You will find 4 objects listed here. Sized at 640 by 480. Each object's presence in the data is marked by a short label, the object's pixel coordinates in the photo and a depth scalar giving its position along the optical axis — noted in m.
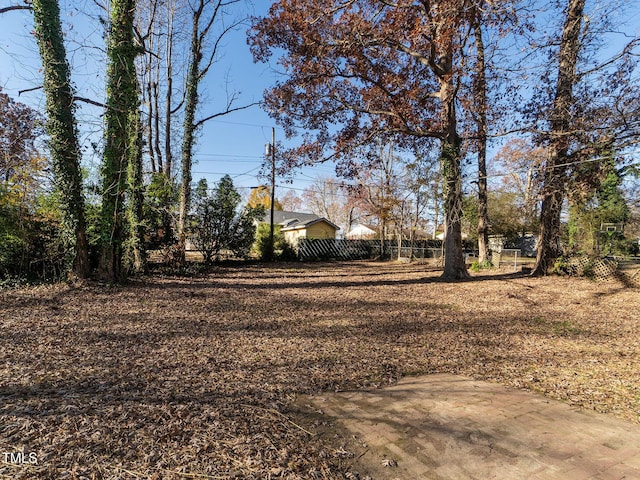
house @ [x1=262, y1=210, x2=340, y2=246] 29.15
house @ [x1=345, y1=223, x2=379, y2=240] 46.79
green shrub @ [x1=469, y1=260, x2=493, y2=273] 13.41
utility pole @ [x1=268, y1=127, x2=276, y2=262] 16.62
